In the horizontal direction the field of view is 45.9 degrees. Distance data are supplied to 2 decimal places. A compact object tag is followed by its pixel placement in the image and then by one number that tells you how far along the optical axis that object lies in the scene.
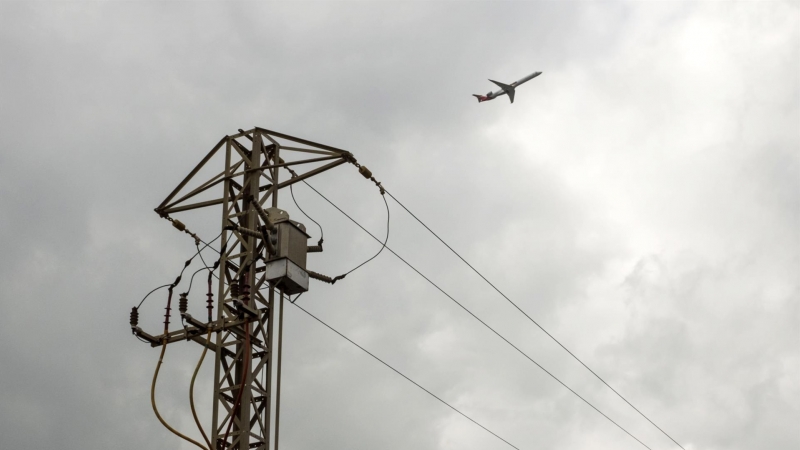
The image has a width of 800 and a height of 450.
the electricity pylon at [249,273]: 16.62
